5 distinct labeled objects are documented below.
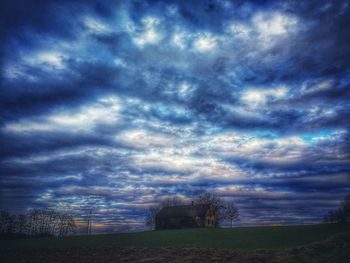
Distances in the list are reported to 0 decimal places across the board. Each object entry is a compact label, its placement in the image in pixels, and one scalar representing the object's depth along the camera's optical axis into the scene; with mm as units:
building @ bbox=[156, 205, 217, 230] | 97500
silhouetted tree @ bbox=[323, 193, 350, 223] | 86088
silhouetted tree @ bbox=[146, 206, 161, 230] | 120125
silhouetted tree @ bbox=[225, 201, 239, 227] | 107812
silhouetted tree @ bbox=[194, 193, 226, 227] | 104669
